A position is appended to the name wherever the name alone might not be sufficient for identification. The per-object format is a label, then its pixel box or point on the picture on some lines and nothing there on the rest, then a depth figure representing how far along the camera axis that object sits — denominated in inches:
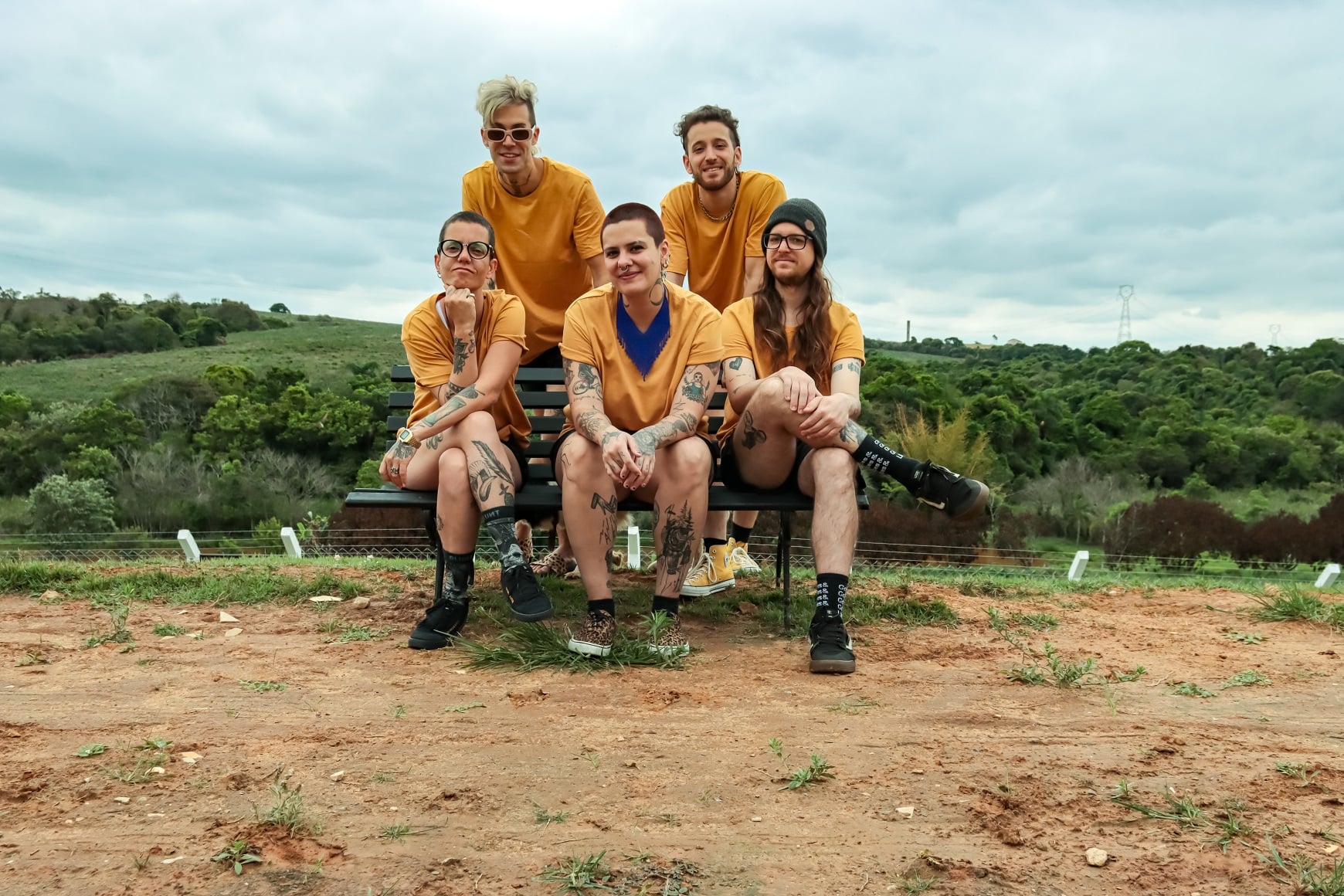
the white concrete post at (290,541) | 320.8
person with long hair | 148.7
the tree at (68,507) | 995.9
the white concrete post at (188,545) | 322.5
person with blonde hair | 185.6
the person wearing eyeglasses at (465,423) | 154.6
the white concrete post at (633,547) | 267.4
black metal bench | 159.8
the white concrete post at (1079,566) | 290.0
